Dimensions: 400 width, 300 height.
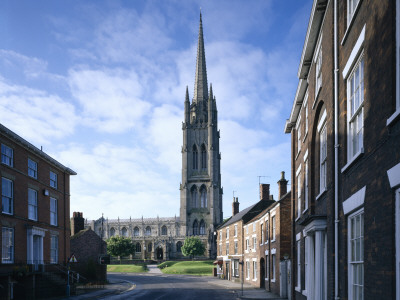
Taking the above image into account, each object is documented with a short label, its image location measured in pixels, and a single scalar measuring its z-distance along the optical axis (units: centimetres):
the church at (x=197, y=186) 10738
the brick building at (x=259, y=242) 2986
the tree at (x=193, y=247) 9625
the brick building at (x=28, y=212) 2544
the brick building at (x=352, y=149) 664
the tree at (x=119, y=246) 9481
